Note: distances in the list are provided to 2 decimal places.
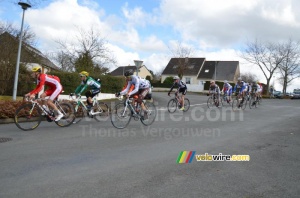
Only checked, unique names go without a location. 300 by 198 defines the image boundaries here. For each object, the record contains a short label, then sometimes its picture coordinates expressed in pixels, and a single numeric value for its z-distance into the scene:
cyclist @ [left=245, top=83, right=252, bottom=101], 19.30
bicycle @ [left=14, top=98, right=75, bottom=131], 8.48
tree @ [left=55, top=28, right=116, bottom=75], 31.38
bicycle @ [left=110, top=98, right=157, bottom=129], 9.43
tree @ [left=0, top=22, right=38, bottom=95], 19.77
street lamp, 13.37
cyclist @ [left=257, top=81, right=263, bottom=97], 21.18
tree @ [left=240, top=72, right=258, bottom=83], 74.09
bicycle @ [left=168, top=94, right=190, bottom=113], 15.04
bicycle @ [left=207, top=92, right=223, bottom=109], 18.84
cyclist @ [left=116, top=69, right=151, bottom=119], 9.43
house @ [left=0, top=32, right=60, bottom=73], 20.09
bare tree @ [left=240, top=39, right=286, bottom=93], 53.40
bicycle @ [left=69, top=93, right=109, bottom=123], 10.36
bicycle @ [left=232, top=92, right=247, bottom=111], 17.88
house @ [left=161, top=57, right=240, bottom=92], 65.06
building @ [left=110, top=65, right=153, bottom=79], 82.02
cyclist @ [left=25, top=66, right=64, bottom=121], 8.59
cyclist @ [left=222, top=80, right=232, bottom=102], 19.62
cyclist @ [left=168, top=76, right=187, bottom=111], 14.80
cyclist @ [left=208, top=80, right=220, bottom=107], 18.32
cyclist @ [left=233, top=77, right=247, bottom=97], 18.20
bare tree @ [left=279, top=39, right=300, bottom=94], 53.28
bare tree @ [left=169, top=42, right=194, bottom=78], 58.88
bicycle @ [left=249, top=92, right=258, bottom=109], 20.15
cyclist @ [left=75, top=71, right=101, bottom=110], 10.24
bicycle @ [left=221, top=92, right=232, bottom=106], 19.83
